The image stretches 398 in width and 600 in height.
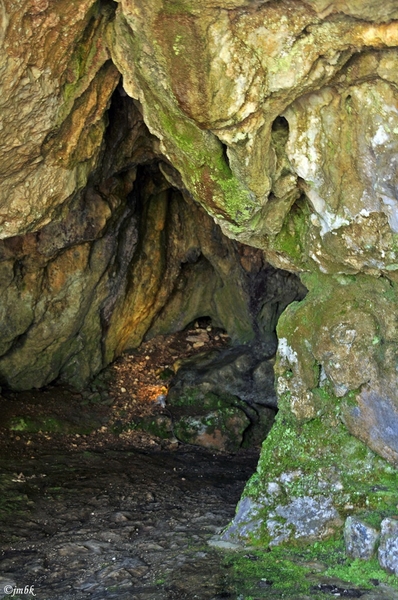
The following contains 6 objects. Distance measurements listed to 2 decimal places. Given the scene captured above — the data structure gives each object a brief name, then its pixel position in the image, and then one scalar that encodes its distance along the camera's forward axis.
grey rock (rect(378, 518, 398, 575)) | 5.45
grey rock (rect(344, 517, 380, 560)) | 5.72
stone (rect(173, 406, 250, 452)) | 10.90
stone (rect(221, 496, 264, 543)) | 6.63
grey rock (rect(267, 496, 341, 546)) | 6.31
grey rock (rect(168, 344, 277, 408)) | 11.69
